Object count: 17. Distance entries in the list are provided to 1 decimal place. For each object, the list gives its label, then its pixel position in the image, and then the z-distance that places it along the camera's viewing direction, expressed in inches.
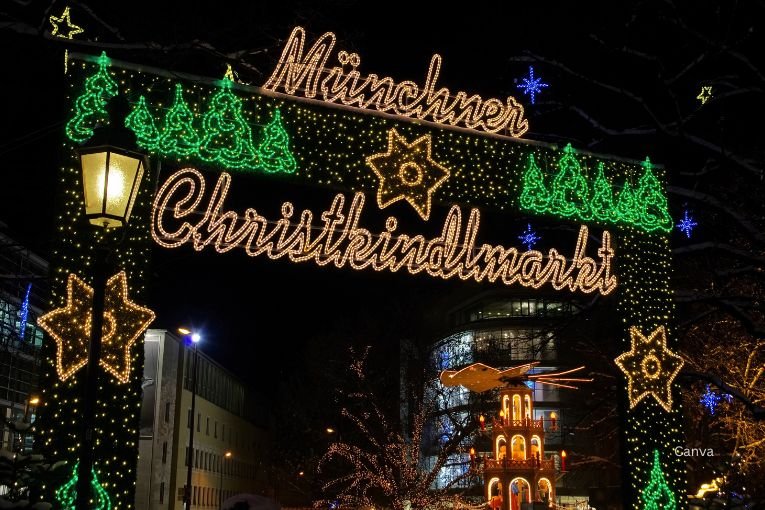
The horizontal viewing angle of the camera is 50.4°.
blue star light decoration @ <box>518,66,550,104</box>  677.3
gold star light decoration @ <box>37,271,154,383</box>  487.5
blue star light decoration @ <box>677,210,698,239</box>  766.5
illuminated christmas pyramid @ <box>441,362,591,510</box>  1117.7
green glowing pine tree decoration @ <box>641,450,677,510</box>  642.2
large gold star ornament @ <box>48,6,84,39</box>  518.0
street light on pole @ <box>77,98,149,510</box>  298.8
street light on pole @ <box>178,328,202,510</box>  1062.5
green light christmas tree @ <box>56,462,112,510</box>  467.2
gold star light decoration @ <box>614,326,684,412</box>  668.7
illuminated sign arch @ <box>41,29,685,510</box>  549.0
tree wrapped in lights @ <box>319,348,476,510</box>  1400.1
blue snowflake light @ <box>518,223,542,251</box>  844.0
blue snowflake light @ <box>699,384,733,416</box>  894.4
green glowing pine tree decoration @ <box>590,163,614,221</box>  691.4
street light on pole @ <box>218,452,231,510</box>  2442.2
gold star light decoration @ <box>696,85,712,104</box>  621.8
